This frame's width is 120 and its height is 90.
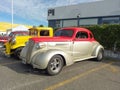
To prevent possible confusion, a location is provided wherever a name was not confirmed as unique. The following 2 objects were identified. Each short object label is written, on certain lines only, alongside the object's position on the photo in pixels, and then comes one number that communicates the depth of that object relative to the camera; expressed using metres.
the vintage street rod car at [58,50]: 3.36
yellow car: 4.90
